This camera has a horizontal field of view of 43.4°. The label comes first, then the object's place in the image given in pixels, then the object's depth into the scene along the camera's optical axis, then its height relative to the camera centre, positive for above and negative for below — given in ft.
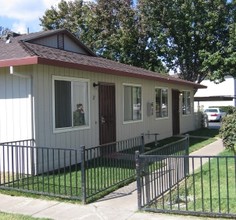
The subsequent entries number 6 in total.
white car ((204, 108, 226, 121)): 90.89 -1.57
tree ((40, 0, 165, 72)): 80.11 +21.00
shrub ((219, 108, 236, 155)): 30.14 -2.44
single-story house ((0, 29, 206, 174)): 24.23 +1.55
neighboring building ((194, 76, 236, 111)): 118.89 +7.87
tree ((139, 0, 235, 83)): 74.51 +20.28
